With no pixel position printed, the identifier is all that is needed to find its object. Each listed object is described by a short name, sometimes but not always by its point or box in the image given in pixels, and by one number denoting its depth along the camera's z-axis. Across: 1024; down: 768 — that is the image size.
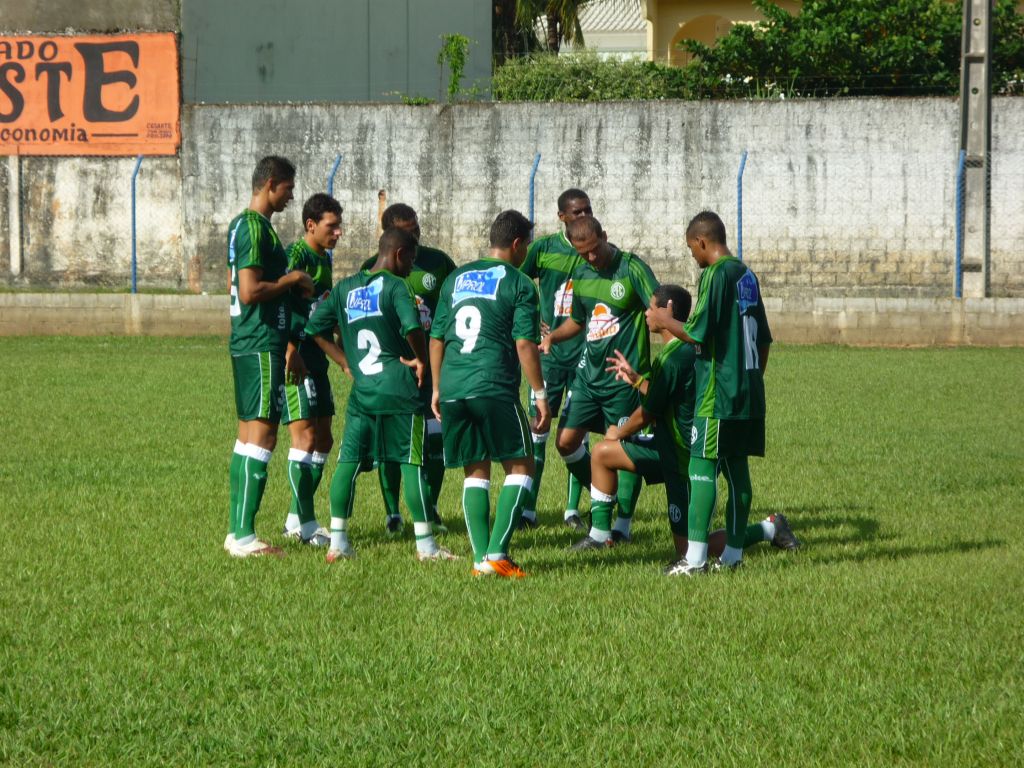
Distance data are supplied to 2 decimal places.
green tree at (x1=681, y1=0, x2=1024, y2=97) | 56.06
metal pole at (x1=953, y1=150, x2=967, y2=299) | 45.59
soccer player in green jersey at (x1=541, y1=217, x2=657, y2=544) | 17.02
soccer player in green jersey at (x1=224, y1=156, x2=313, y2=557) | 15.58
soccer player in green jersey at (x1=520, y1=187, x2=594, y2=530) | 18.39
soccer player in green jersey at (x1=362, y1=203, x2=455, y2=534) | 17.66
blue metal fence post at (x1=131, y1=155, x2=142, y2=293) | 46.88
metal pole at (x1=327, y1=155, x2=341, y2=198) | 49.81
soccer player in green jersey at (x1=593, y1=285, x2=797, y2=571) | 15.05
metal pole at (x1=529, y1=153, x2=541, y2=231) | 48.06
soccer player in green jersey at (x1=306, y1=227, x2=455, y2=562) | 15.31
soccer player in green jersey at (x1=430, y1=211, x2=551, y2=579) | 14.55
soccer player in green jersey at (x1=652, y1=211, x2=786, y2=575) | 14.37
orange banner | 54.47
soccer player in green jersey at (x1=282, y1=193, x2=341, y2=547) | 16.69
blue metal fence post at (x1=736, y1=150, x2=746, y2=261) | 47.66
